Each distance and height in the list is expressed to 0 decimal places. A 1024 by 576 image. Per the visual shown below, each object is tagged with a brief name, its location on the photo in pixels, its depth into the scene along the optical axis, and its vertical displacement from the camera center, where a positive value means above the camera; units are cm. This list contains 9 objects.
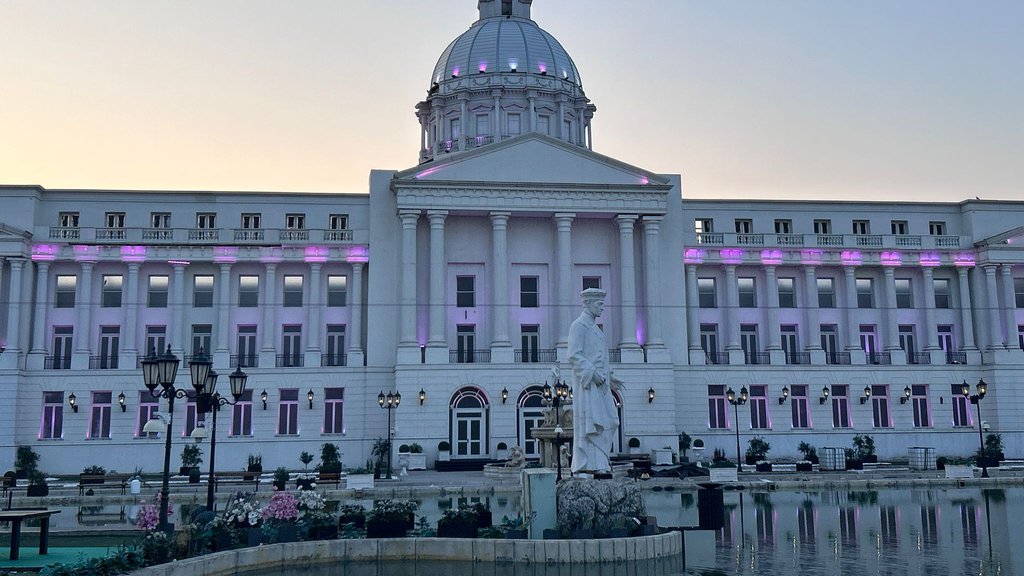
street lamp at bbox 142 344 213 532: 1797 +113
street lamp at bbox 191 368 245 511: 2328 +93
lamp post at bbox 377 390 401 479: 4704 +166
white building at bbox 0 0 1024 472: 5338 +717
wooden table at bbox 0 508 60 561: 1842 -164
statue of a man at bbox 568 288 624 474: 2072 +63
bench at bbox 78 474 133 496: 3866 -174
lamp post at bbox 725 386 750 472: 4800 +173
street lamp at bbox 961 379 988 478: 4072 +149
